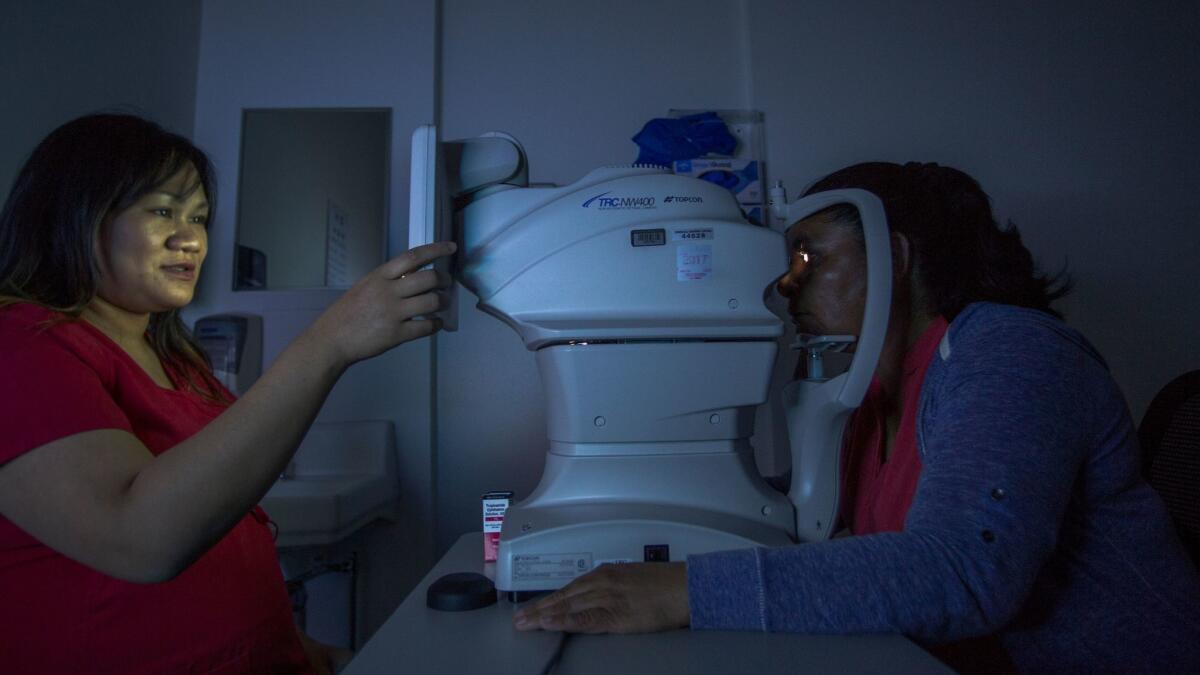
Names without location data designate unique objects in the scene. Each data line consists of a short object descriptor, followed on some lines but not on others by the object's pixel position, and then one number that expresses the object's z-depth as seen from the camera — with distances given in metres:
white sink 1.30
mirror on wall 1.77
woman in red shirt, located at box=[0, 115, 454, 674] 0.60
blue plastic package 1.75
